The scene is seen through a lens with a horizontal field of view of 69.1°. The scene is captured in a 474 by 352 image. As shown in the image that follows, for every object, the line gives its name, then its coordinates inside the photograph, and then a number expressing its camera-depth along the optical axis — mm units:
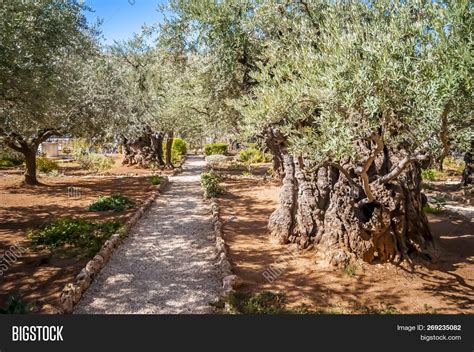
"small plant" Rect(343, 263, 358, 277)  8789
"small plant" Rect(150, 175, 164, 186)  23177
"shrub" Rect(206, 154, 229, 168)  38362
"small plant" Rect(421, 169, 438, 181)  24688
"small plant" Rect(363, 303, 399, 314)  6918
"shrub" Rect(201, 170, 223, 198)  18984
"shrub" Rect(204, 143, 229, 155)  49125
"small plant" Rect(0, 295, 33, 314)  6254
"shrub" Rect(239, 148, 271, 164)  40219
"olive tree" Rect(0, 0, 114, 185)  9555
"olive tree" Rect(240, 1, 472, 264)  5812
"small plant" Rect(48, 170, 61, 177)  27019
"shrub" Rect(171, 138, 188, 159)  46556
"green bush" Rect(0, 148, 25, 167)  32281
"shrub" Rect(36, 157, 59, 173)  29077
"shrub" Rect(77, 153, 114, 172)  30406
